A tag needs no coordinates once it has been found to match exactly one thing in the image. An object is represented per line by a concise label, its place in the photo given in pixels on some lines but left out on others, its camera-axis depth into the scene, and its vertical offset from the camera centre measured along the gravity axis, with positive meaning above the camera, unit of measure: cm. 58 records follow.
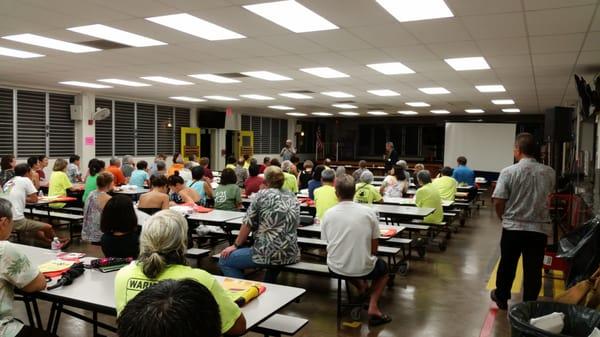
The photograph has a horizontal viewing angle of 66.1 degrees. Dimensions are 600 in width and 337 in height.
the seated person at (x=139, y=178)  845 -65
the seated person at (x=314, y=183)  722 -57
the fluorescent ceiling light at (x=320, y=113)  1769 +130
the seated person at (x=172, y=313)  91 -35
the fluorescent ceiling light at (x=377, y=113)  1680 +131
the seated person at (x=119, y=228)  342 -64
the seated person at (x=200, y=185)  637 -57
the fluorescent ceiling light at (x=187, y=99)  1211 +123
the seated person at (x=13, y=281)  222 -70
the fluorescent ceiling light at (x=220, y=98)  1172 +123
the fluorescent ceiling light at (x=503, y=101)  1186 +130
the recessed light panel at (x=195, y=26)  453 +123
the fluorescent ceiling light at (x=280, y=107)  1458 +127
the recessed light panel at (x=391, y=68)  682 +124
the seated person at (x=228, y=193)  587 -62
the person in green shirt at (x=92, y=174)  673 -47
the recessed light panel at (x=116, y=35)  497 +123
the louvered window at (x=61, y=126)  1065 +35
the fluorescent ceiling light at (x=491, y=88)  909 +127
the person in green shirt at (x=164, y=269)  198 -55
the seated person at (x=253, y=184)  703 -59
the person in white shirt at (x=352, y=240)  359 -73
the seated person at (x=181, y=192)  582 -62
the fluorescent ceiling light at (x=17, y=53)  631 +123
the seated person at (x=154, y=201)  508 -64
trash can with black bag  264 -100
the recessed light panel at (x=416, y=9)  396 +124
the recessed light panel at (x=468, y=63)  632 +124
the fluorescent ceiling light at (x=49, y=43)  548 +123
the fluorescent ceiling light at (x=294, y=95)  1080 +124
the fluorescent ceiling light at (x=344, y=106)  1359 +127
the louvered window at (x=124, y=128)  1222 +40
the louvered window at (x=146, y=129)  1288 +40
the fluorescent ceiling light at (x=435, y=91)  974 +127
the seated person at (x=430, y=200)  633 -70
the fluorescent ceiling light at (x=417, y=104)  1309 +130
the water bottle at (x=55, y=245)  356 -81
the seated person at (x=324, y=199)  554 -63
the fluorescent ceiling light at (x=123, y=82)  898 +122
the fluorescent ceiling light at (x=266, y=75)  780 +123
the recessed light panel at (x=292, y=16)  411 +124
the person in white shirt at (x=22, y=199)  566 -73
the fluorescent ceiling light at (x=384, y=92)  1002 +126
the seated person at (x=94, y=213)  501 -78
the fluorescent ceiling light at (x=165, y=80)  857 +123
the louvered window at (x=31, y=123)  997 +39
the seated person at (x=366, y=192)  638 -62
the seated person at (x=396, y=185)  788 -64
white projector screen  1488 +18
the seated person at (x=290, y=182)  746 -58
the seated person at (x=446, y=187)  760 -62
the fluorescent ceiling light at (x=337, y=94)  1048 +125
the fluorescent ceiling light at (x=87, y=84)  942 +122
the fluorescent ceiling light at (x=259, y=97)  1140 +124
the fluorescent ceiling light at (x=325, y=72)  735 +124
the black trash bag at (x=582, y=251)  375 -84
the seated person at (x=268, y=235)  375 -73
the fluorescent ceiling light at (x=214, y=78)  823 +124
